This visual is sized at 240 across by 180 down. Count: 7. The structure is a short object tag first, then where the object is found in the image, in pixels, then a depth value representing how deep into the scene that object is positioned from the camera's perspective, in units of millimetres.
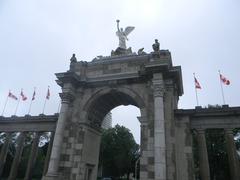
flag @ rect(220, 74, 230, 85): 20922
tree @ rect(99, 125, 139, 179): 50688
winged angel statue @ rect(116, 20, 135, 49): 23656
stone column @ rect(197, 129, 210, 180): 16641
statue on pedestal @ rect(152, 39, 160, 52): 19580
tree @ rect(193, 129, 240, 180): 33469
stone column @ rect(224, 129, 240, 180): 16041
